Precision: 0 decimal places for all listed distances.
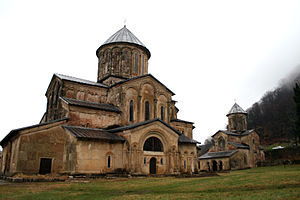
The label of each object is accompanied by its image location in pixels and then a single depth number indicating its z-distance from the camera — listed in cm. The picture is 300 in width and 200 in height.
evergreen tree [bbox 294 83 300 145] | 3894
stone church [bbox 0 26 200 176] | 2067
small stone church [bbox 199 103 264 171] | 4412
